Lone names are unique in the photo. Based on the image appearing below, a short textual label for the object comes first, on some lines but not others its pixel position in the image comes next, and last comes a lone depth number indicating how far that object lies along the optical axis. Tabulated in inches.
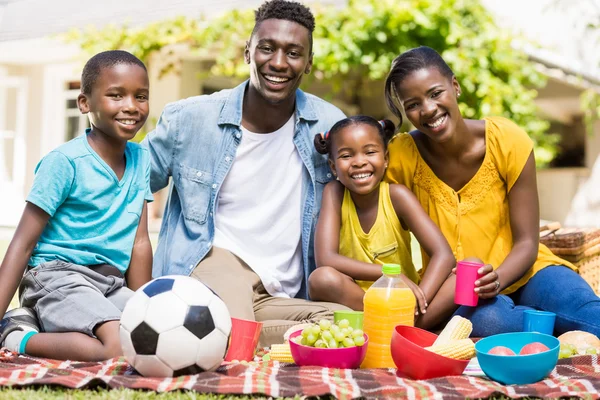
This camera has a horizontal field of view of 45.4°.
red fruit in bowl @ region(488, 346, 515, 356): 106.0
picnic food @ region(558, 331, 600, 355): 120.2
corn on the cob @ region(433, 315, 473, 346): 113.9
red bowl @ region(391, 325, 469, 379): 105.0
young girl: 135.8
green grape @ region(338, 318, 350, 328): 111.4
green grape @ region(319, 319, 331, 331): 109.0
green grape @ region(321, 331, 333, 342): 109.5
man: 148.9
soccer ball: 100.9
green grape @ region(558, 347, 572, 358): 118.5
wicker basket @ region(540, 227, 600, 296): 166.6
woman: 135.6
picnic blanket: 95.6
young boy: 121.5
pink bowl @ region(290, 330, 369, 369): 109.7
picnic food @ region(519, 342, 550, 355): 105.2
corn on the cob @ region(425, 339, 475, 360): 106.6
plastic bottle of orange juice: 121.0
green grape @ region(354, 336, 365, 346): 110.5
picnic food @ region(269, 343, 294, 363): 118.2
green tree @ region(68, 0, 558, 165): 341.1
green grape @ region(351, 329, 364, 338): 110.9
